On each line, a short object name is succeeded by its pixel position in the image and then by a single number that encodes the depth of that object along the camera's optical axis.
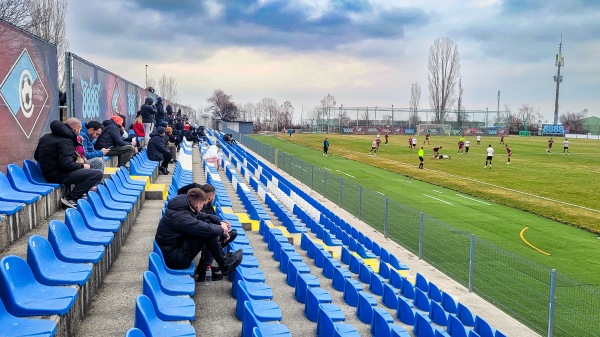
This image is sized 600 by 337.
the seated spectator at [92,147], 8.48
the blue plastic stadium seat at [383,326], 5.39
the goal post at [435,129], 97.56
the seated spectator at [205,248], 6.07
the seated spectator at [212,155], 17.75
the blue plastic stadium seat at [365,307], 6.35
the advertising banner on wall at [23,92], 6.67
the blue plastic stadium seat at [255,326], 4.25
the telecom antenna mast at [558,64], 101.88
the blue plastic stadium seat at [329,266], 8.16
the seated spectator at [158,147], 12.76
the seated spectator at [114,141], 10.31
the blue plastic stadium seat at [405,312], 6.86
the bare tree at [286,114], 136.90
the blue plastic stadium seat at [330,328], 4.84
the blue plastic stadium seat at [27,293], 3.48
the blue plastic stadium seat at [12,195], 5.82
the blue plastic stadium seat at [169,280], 4.75
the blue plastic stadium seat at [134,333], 2.93
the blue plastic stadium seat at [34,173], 6.91
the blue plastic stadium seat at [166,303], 4.13
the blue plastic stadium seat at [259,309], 5.00
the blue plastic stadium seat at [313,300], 5.86
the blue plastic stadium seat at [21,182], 6.32
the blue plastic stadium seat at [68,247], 4.54
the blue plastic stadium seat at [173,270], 5.24
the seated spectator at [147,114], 15.74
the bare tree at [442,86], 98.75
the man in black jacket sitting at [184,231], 5.44
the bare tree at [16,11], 22.75
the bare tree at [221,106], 114.06
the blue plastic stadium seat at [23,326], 3.19
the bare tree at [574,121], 110.44
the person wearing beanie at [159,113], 18.36
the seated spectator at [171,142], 15.71
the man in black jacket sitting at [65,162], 6.97
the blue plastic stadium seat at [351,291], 7.02
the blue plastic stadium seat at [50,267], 4.02
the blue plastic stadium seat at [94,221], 5.55
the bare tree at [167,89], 82.39
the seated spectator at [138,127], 14.65
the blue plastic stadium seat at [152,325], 3.43
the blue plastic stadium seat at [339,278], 7.59
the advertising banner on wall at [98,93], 9.52
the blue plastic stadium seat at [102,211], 6.09
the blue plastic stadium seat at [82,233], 5.06
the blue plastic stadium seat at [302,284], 6.47
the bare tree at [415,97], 117.45
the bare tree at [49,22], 26.67
